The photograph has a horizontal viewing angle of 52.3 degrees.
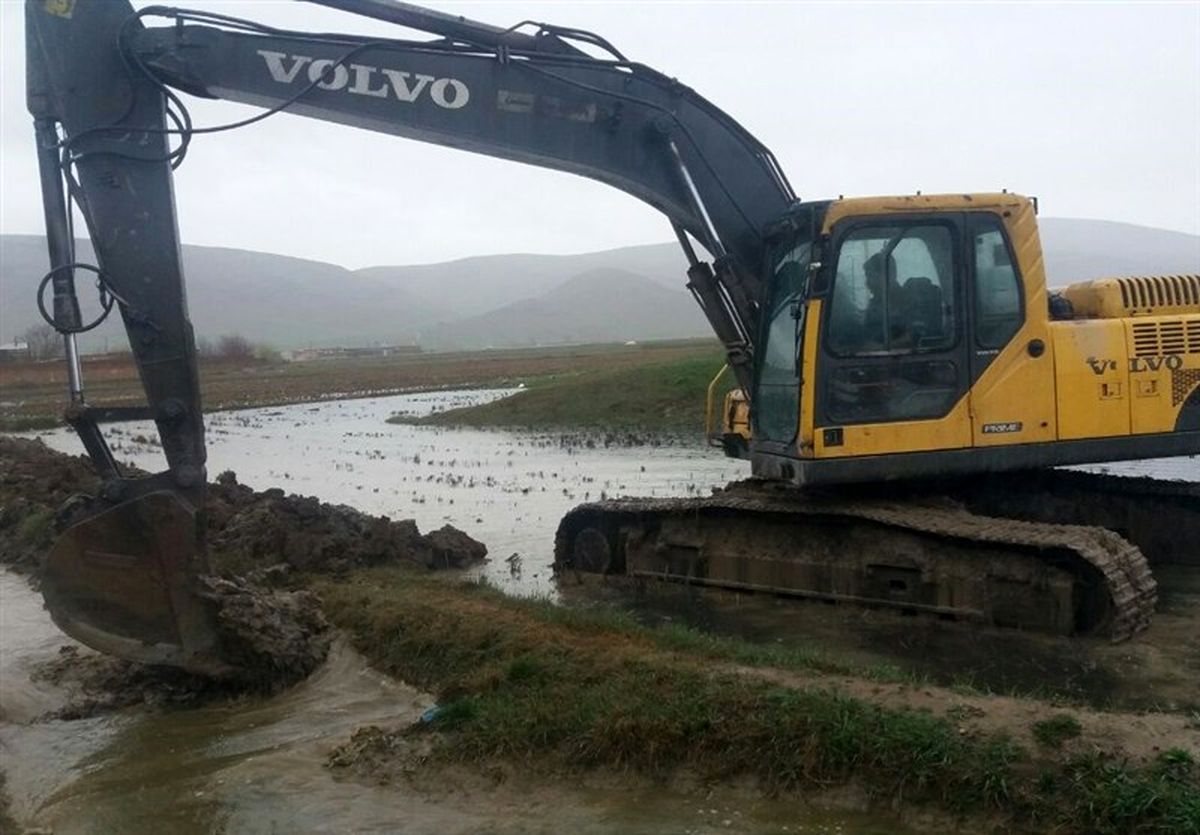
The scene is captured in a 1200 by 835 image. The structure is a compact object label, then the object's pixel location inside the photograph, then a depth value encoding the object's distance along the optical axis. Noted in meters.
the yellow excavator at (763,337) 7.55
